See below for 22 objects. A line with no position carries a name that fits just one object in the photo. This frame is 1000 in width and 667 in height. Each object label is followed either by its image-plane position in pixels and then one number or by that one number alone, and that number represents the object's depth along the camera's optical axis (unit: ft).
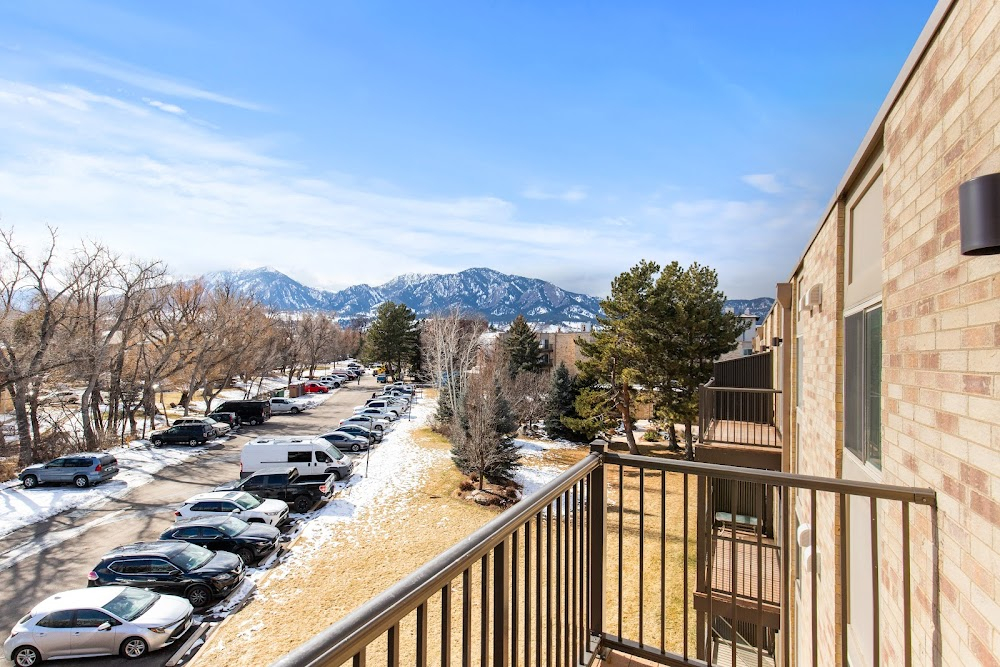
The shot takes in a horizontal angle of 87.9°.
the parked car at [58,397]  74.13
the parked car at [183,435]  81.19
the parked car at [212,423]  85.56
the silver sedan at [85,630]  27.71
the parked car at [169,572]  33.30
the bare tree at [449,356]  86.68
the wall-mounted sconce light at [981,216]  4.94
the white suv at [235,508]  45.80
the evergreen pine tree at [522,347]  124.57
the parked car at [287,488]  53.72
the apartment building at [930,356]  5.33
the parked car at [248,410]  101.09
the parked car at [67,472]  58.39
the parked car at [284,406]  115.37
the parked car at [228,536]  40.16
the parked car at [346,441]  76.02
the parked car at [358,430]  79.82
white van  60.23
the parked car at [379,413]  98.84
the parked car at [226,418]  95.91
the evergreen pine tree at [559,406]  91.16
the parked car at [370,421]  89.35
